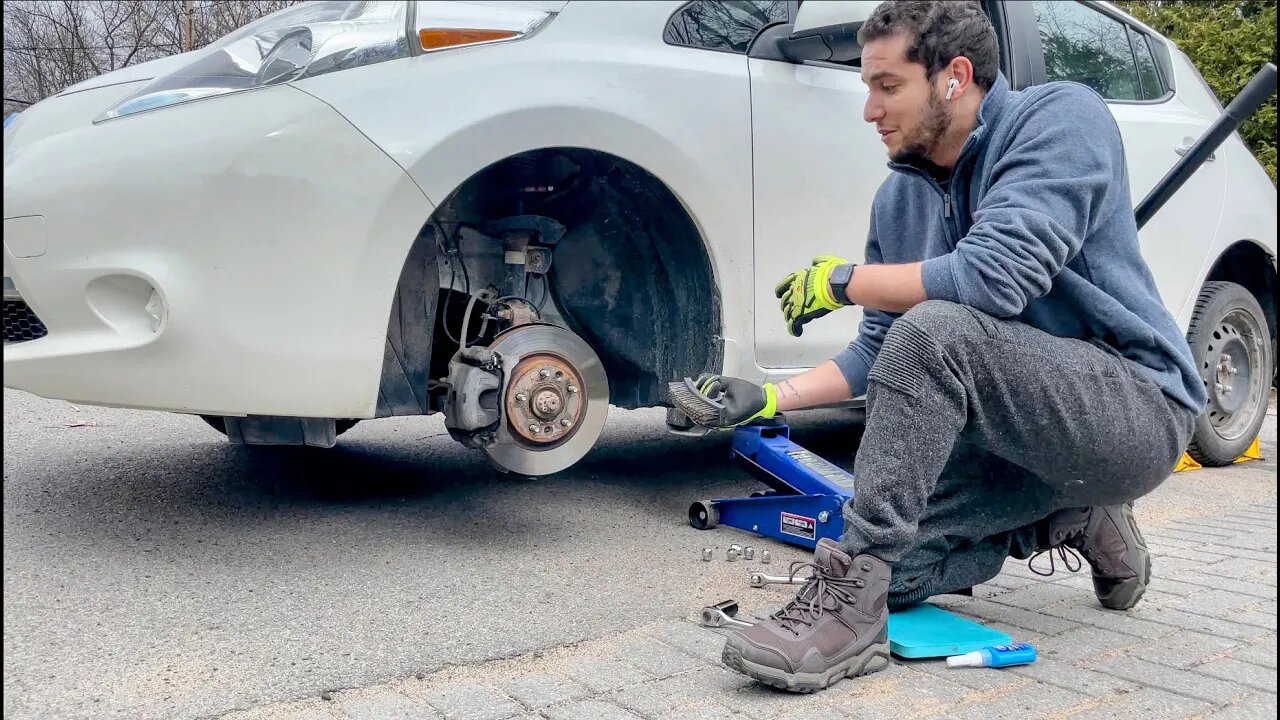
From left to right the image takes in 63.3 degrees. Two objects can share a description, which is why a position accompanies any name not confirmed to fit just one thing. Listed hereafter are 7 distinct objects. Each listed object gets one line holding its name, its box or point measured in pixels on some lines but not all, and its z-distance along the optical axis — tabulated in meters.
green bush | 7.50
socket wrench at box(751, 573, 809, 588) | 2.35
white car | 2.19
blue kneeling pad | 1.90
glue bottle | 1.88
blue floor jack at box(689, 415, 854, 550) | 2.64
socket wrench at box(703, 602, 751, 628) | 2.09
